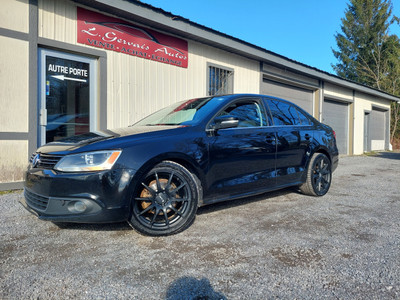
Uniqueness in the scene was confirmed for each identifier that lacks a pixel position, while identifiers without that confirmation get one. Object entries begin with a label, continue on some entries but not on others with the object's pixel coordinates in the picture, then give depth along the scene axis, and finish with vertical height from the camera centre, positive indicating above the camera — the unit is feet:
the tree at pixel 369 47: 84.64 +33.04
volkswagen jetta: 7.91 -0.71
